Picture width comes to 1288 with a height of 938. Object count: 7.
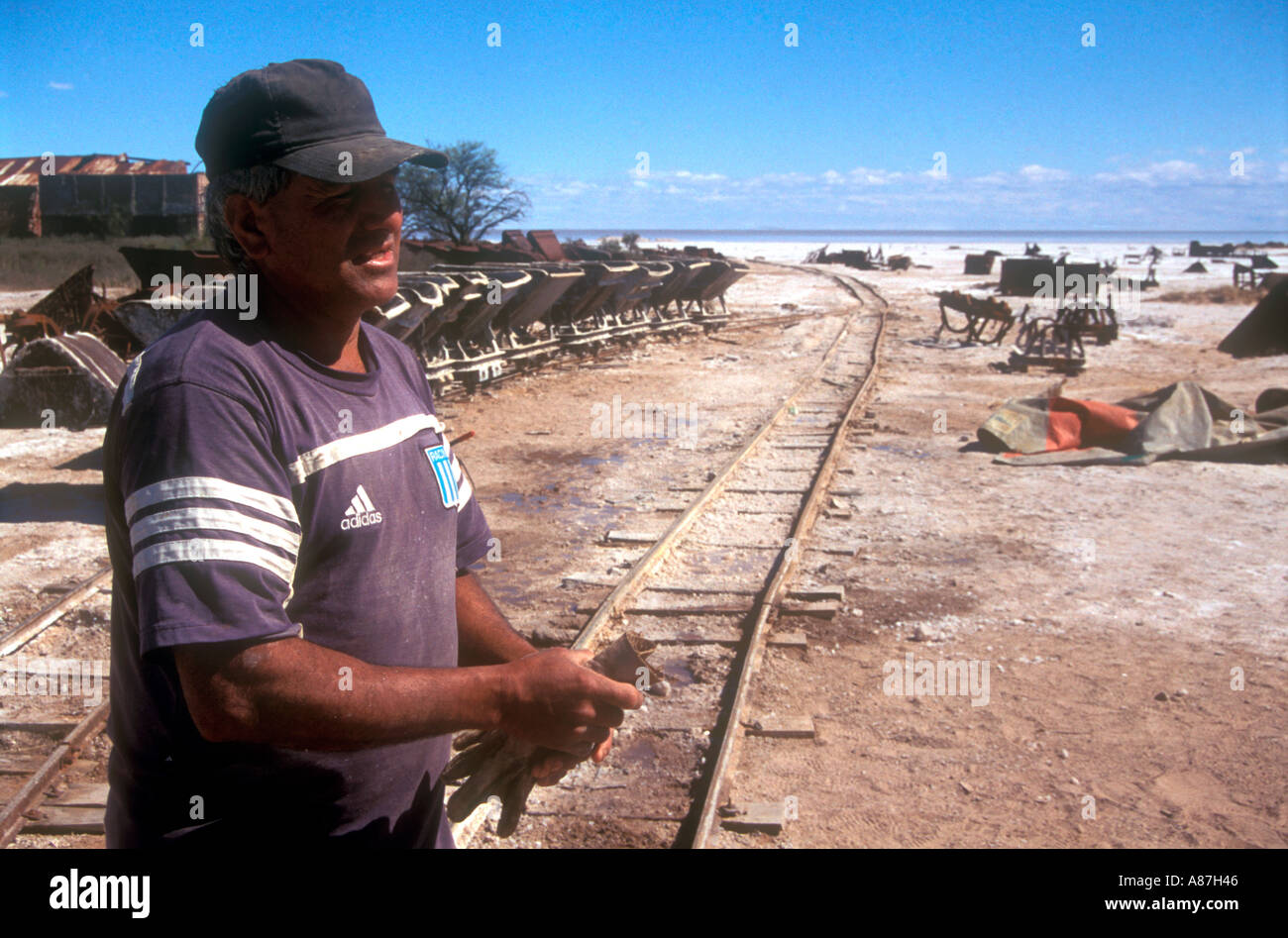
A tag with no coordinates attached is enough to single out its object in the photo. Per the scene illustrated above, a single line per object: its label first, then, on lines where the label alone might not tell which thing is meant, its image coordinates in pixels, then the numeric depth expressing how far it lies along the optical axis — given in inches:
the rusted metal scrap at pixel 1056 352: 738.2
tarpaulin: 433.7
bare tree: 1963.6
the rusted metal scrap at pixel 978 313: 898.1
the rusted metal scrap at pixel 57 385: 441.1
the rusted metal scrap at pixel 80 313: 522.6
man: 52.2
